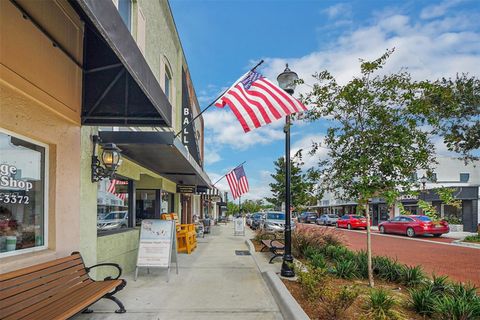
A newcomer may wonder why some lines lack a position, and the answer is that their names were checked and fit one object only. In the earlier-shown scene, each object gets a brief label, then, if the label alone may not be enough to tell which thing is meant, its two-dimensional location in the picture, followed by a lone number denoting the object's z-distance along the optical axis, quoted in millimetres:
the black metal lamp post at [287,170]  8000
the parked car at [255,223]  30491
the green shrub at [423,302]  5324
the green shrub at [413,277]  7094
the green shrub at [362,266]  7910
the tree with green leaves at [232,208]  89881
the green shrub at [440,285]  6002
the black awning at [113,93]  5367
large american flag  7552
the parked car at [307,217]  50981
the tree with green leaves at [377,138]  6520
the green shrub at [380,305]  4938
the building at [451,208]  27016
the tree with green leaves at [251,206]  91406
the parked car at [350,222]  32594
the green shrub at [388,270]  7551
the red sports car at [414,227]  22250
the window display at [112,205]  7756
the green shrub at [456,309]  4727
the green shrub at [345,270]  7719
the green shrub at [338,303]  4910
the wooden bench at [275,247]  10260
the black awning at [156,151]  7133
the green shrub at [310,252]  10334
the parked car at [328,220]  40559
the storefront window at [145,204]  12578
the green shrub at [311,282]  5656
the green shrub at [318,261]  8078
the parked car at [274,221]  23266
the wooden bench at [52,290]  3867
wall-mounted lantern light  6457
